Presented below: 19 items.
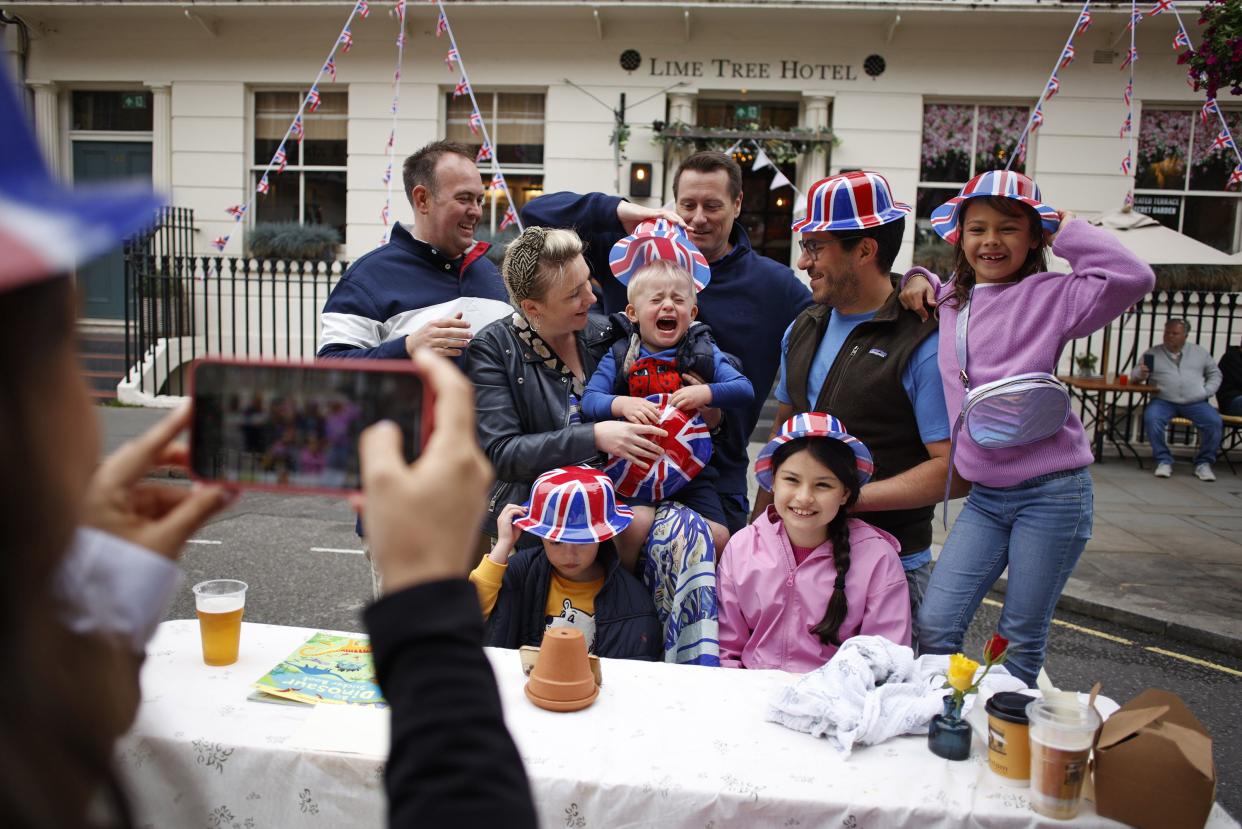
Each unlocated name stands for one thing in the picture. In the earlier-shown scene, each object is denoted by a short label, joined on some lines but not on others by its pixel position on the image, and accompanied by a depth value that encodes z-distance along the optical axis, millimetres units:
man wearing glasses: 3146
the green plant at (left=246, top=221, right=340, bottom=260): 12781
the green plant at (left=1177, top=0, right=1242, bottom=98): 5664
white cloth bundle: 2145
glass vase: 2092
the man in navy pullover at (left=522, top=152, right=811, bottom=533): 3695
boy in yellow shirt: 2873
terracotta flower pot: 2227
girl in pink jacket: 2928
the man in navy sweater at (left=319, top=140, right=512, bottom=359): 3555
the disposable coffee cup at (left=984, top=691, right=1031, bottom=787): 1980
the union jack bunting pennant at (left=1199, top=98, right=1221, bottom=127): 10074
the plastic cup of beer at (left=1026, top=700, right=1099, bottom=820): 1878
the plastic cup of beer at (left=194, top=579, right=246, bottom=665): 2455
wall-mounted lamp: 12375
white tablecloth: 1908
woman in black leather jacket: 3111
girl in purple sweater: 2990
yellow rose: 2133
